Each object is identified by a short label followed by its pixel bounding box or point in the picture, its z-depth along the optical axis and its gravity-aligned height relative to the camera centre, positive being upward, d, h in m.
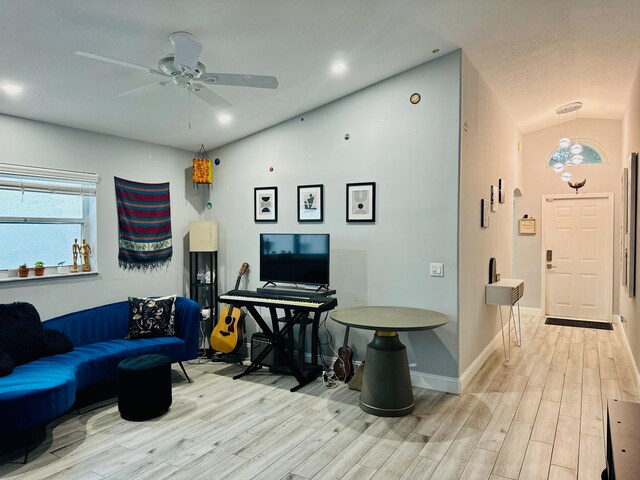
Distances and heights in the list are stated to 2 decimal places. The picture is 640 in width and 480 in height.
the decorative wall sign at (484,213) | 4.37 +0.28
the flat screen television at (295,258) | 4.02 -0.17
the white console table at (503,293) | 4.49 -0.57
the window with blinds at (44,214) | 3.67 +0.25
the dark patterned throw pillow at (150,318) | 4.03 -0.74
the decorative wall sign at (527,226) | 6.99 +0.24
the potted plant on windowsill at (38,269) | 3.74 -0.25
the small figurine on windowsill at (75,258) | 4.06 -0.17
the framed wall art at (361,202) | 4.05 +0.37
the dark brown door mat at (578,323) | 6.28 -1.26
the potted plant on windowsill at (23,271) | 3.64 -0.26
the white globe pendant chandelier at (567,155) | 5.64 +1.24
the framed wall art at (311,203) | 4.36 +0.38
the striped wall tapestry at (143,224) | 4.42 +0.18
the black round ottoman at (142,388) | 3.09 -1.08
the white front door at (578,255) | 6.55 -0.24
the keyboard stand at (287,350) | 3.90 -1.05
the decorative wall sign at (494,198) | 4.81 +0.48
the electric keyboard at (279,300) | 3.71 -0.55
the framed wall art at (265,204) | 4.70 +0.40
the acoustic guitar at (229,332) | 4.48 -0.96
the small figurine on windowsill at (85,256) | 4.12 -0.15
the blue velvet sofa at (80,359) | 2.57 -0.92
